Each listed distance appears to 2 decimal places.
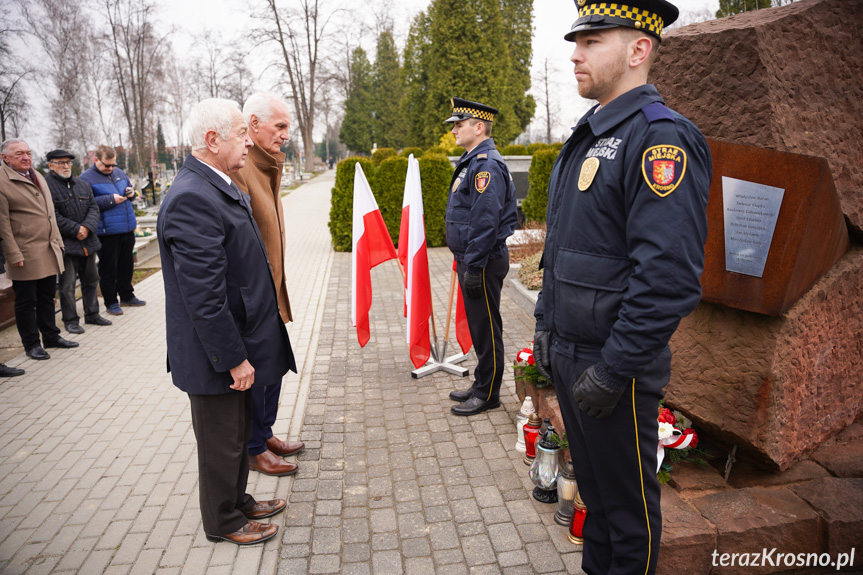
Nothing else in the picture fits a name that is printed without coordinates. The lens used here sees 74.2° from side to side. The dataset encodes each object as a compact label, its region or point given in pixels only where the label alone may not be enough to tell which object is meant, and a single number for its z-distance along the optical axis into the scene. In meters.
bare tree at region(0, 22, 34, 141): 16.16
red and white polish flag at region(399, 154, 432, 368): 4.72
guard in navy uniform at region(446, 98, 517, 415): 4.05
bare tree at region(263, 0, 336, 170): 38.34
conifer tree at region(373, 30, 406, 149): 52.03
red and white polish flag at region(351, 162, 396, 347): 5.00
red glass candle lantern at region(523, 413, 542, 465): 3.57
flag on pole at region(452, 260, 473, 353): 5.03
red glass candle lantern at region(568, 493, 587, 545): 2.82
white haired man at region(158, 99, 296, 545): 2.53
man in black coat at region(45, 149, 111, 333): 6.30
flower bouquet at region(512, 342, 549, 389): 3.82
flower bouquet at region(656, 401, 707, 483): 2.86
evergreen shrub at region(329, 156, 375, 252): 11.43
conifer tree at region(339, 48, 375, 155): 54.88
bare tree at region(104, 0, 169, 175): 28.11
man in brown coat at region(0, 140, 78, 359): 5.50
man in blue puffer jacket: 6.98
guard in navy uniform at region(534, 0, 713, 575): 1.85
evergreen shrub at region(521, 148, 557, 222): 11.11
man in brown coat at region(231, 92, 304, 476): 3.53
